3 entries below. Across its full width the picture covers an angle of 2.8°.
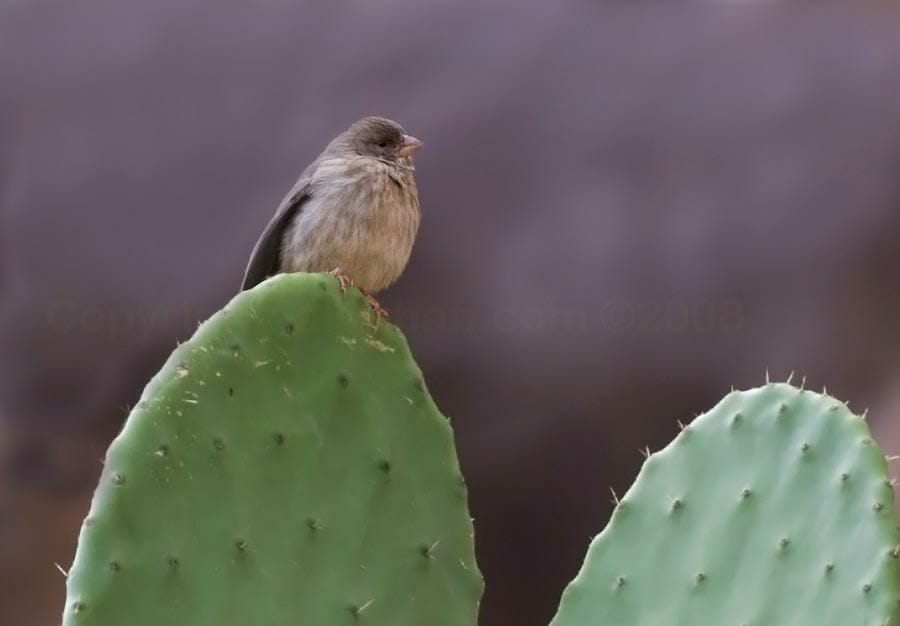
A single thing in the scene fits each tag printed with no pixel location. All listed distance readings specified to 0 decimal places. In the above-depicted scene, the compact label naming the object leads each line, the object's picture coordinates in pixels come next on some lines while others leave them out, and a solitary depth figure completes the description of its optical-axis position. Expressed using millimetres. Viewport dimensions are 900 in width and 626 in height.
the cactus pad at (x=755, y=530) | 5574
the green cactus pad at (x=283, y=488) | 5543
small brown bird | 5687
